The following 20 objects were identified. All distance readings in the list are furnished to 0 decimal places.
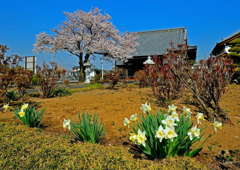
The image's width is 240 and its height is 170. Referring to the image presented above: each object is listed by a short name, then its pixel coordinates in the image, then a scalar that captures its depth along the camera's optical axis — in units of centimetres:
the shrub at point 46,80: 721
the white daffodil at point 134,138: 202
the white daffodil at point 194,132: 202
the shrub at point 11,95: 652
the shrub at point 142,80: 1074
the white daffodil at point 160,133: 190
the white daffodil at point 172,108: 246
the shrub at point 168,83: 592
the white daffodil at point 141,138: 197
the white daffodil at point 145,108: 254
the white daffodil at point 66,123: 258
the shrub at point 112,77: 965
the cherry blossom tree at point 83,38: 1842
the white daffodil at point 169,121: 196
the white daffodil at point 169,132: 189
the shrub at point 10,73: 511
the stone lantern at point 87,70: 1867
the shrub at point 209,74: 408
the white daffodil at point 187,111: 252
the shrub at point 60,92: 783
